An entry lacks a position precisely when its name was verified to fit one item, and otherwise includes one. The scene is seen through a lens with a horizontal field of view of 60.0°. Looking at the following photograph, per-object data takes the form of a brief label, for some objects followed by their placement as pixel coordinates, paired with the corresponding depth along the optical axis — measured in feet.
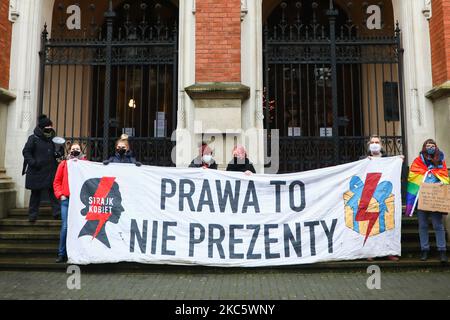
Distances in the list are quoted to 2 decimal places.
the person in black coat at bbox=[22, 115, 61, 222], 21.40
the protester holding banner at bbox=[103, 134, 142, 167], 20.40
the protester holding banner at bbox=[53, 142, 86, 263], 19.11
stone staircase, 18.71
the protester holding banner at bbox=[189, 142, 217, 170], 21.04
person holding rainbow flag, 19.03
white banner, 18.56
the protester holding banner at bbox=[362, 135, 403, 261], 19.92
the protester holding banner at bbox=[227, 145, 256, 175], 20.77
